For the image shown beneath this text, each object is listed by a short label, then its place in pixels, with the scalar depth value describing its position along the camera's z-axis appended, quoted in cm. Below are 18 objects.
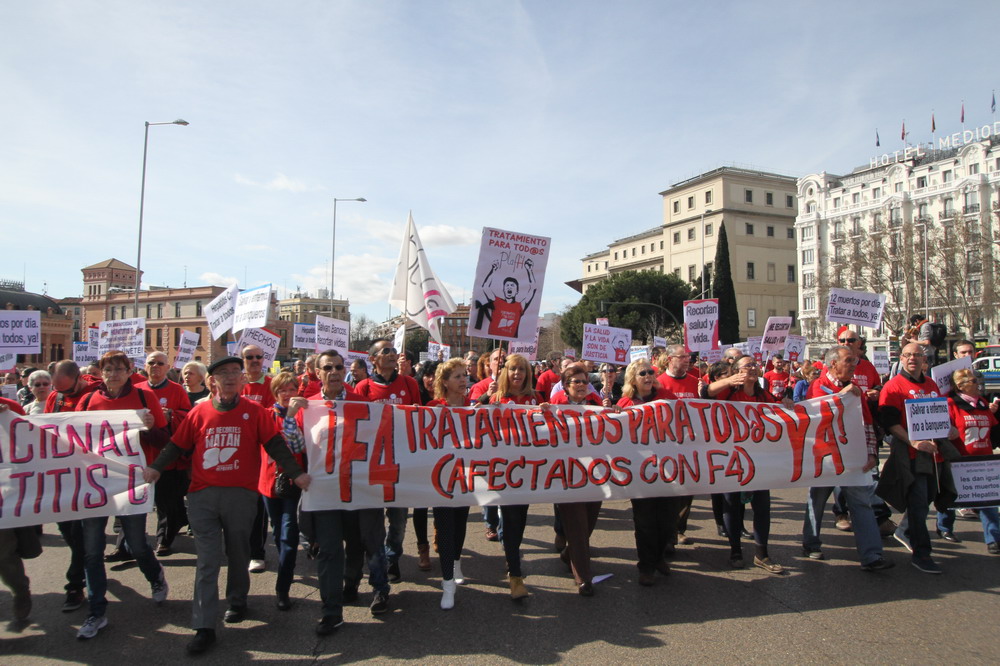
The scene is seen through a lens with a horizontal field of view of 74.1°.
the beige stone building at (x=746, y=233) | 7888
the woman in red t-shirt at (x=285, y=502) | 486
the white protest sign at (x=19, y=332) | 884
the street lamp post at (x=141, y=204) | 2592
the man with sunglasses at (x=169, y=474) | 613
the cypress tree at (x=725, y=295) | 5897
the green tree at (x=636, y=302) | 6031
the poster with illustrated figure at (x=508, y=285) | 774
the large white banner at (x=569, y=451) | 492
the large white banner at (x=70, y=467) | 458
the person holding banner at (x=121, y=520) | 446
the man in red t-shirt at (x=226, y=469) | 433
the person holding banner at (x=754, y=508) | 560
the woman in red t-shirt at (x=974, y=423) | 598
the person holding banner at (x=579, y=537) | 502
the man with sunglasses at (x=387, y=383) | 593
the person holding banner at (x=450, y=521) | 487
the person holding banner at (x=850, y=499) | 540
